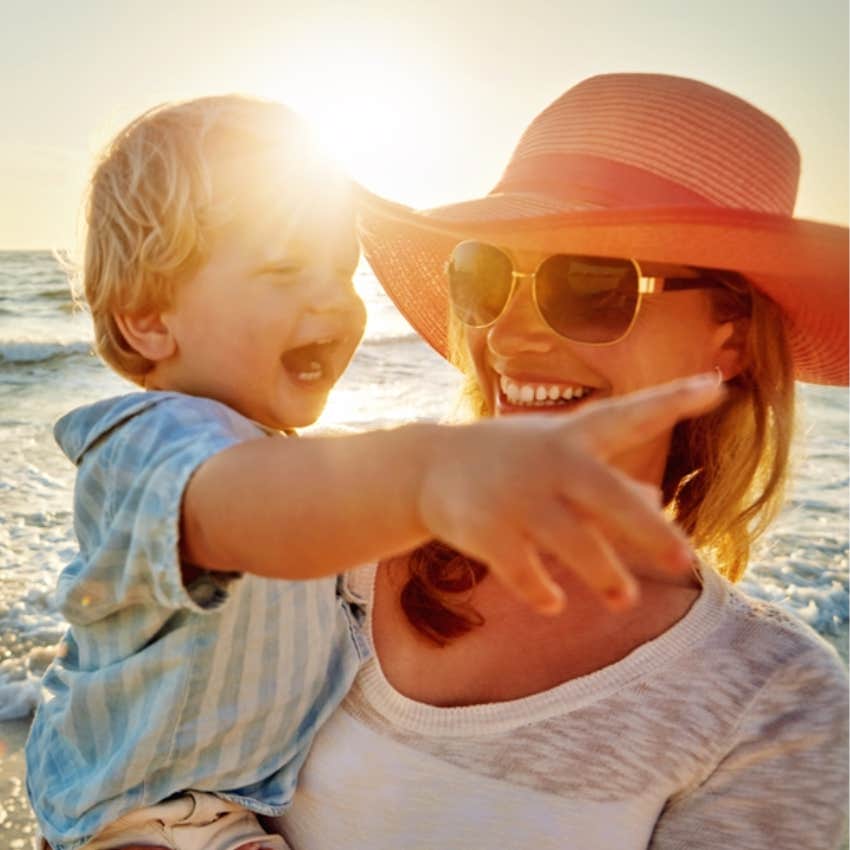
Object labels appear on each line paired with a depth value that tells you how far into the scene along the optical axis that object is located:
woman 0.53
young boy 0.41
